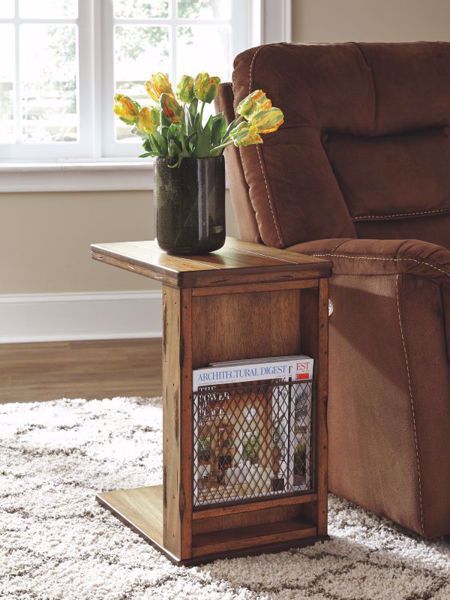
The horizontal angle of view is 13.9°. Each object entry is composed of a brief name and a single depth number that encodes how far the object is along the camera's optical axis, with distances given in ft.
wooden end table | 12.39
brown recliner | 12.65
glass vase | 12.75
